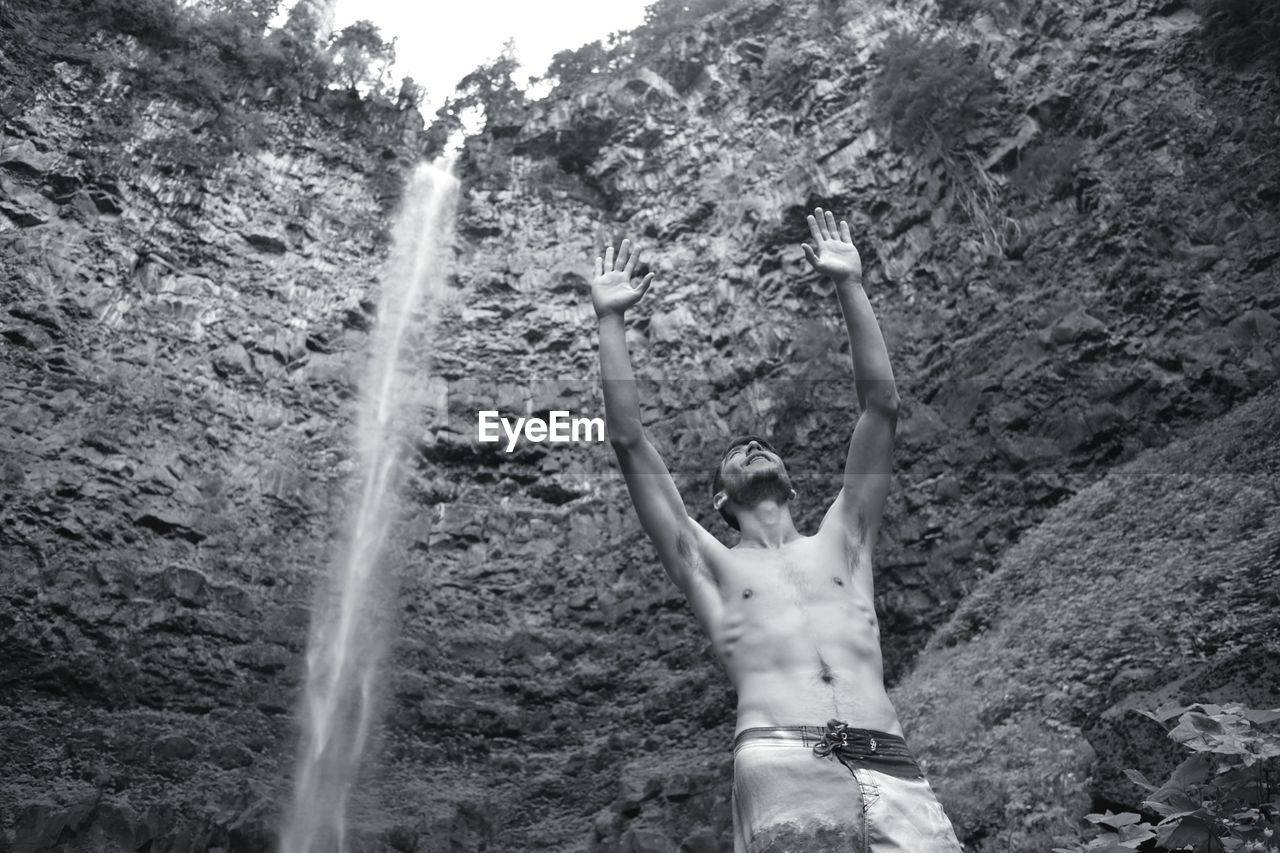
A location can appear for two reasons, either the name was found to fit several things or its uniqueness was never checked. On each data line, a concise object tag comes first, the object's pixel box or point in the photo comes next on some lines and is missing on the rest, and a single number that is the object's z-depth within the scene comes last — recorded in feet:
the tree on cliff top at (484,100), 67.41
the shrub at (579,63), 69.51
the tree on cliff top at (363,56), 64.44
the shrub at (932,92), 46.32
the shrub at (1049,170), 40.81
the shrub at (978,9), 48.47
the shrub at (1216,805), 6.89
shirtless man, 6.85
